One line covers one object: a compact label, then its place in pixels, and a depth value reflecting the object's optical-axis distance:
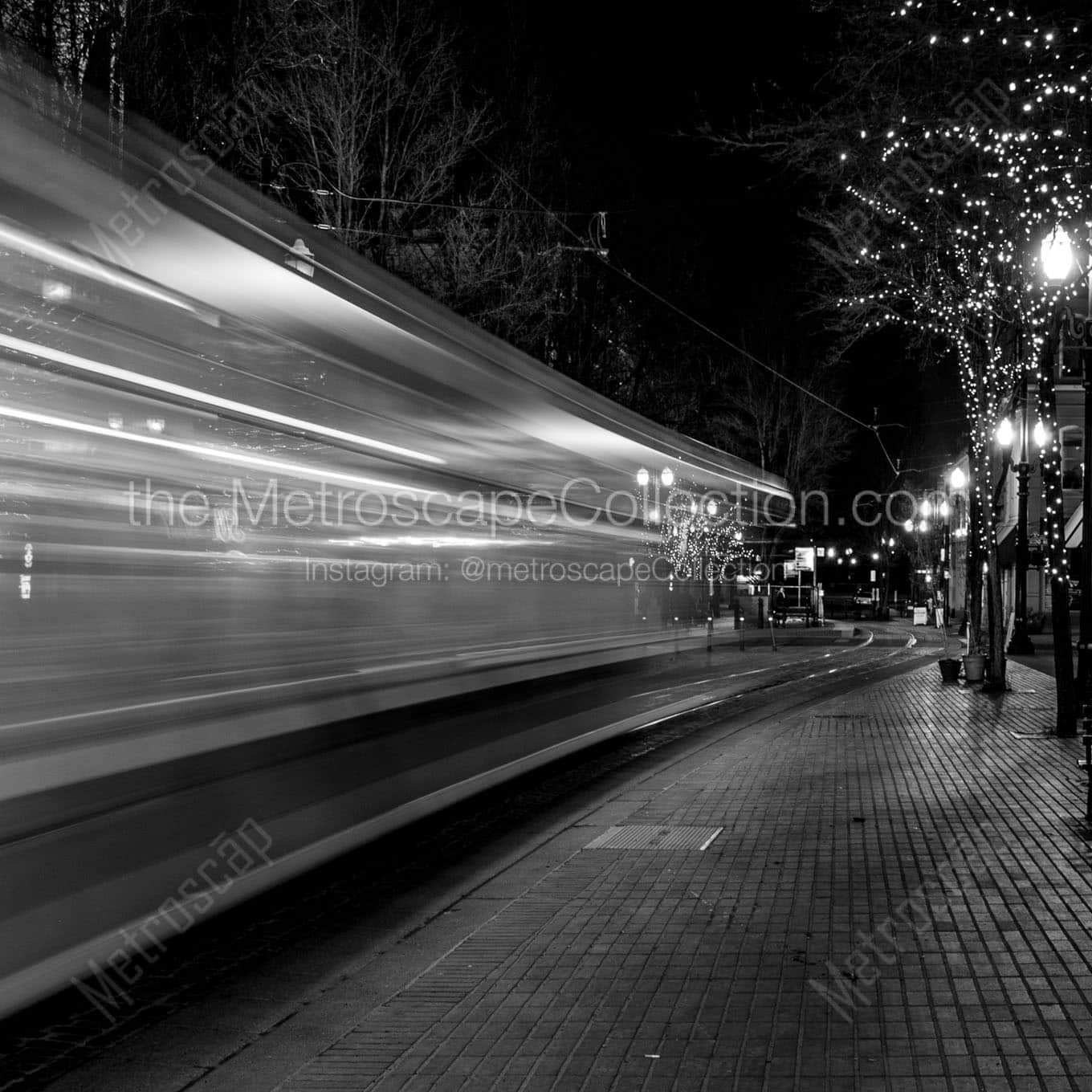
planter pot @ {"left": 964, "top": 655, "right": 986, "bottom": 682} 23.25
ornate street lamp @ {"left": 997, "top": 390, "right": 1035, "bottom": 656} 23.28
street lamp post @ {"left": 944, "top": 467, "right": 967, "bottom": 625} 44.84
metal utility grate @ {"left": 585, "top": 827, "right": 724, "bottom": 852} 9.25
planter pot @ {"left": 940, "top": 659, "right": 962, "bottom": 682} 23.70
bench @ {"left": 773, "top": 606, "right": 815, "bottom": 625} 54.94
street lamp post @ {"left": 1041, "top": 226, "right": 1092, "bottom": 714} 15.09
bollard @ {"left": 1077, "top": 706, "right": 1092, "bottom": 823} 9.81
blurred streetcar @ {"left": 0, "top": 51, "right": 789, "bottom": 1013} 4.91
